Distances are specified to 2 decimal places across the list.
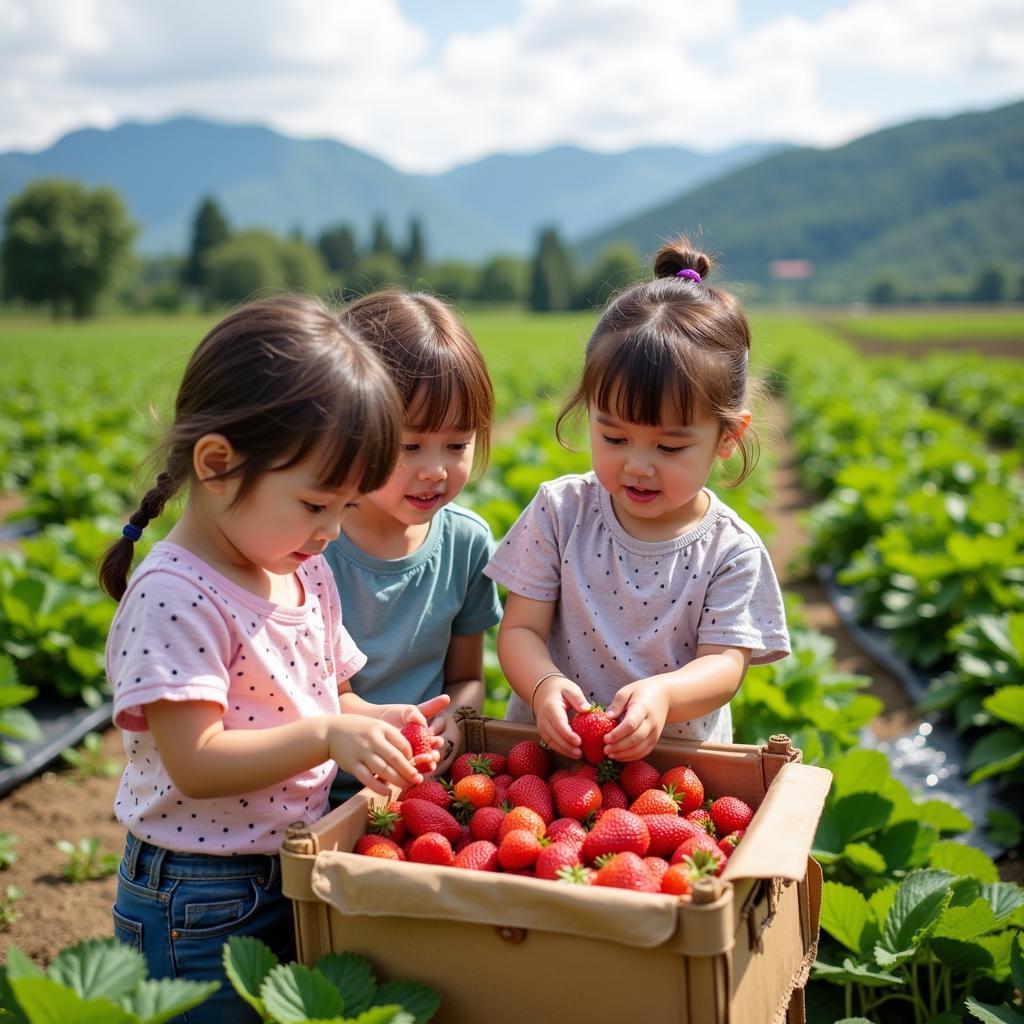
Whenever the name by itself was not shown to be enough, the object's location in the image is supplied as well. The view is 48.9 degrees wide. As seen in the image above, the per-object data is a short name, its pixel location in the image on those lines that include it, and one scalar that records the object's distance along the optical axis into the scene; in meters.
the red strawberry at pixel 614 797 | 2.13
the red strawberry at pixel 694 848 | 1.86
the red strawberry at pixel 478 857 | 1.88
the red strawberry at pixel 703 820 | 2.05
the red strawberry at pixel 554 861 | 1.81
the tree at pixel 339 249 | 109.38
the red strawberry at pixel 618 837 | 1.88
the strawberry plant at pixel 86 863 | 3.65
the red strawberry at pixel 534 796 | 2.09
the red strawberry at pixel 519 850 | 1.87
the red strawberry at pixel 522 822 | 1.96
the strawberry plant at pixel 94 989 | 1.45
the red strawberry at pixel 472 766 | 2.22
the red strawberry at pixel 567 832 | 1.95
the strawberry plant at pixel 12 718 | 4.05
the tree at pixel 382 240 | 107.50
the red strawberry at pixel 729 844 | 1.96
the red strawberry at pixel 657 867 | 1.77
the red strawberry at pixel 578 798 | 2.08
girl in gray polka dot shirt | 2.29
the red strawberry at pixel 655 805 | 2.04
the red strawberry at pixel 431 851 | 1.90
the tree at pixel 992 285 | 87.50
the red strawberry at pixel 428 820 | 2.01
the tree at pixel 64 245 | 71.19
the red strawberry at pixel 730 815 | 2.05
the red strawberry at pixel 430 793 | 2.09
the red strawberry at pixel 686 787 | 2.13
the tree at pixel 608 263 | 87.31
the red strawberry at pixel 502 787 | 2.15
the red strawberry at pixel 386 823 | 2.02
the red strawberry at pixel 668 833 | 1.94
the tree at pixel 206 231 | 96.44
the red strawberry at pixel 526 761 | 2.26
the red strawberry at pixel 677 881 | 1.72
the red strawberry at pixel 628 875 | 1.71
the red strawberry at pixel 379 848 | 1.91
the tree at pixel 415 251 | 104.12
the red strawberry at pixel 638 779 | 2.17
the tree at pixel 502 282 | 105.06
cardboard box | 1.58
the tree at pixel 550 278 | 94.62
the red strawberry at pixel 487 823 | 2.01
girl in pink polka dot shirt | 1.82
